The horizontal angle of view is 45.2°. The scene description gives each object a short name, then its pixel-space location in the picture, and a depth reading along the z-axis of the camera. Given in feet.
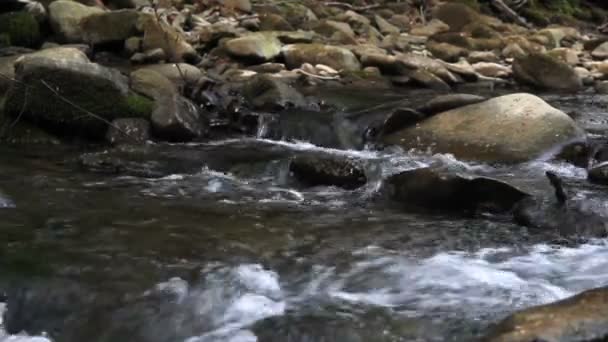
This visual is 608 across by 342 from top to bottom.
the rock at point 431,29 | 49.62
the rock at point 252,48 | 34.94
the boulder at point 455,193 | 17.74
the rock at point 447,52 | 42.52
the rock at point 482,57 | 42.70
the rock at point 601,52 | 47.01
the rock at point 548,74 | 37.42
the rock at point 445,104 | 25.75
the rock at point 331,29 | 43.09
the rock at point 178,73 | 29.17
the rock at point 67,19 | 34.32
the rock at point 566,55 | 43.99
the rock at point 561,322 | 9.41
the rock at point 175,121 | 24.18
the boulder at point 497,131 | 22.75
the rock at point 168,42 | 33.04
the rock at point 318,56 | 35.86
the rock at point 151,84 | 26.19
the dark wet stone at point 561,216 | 15.90
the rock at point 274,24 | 41.65
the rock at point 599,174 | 19.92
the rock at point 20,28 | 32.71
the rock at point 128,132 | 23.52
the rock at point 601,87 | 37.12
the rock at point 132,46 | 34.06
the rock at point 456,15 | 55.11
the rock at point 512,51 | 45.43
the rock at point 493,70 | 39.55
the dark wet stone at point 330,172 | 19.99
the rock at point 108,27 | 34.55
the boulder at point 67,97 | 23.30
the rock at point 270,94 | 28.04
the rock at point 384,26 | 49.05
